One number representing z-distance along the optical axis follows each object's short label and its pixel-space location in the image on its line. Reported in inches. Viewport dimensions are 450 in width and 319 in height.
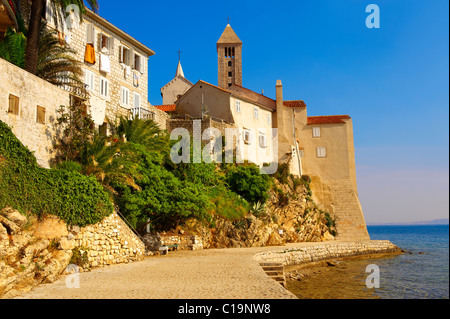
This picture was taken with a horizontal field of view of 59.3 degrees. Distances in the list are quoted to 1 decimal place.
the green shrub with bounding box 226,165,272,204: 1234.6
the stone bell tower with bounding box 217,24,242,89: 2564.0
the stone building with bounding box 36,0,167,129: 1017.5
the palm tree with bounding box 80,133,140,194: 730.8
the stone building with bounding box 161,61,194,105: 2180.9
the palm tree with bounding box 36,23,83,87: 833.5
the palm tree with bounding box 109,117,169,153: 998.4
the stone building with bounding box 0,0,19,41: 692.1
